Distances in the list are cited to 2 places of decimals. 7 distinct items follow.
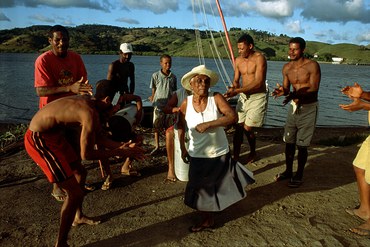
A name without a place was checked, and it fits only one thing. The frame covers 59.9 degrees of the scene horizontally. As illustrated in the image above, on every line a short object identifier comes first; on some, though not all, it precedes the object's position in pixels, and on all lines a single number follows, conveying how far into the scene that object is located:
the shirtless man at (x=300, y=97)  4.92
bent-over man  3.00
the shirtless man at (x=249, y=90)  5.74
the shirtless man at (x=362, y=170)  3.55
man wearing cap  6.34
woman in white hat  3.68
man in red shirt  4.03
